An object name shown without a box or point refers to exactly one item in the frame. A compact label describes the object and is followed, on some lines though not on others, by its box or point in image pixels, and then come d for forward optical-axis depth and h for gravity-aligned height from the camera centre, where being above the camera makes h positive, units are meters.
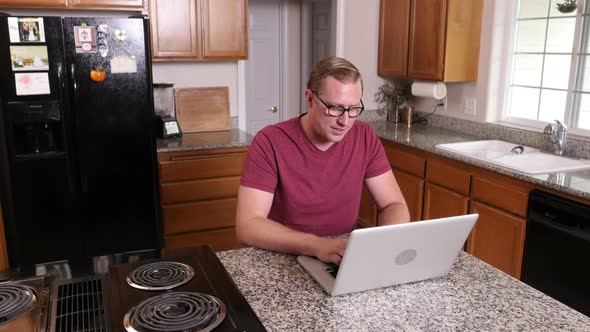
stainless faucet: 2.94 -0.37
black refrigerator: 2.91 -0.39
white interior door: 4.79 +0.03
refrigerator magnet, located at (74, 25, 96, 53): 2.96 +0.18
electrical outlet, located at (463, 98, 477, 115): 3.70 -0.25
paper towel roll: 3.75 -0.14
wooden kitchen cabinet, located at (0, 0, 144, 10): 3.04 +0.40
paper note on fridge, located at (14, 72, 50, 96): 2.89 -0.08
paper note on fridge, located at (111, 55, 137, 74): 3.05 +0.03
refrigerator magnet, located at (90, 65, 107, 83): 3.01 -0.03
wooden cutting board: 3.79 -0.30
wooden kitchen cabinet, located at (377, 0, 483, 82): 3.52 +0.24
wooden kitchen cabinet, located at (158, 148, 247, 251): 3.30 -0.84
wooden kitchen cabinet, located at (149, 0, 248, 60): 3.39 +0.27
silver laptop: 1.13 -0.44
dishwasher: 2.27 -0.83
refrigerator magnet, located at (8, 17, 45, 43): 2.84 +0.22
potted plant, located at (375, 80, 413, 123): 4.32 -0.22
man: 1.55 -0.35
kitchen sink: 2.71 -0.51
